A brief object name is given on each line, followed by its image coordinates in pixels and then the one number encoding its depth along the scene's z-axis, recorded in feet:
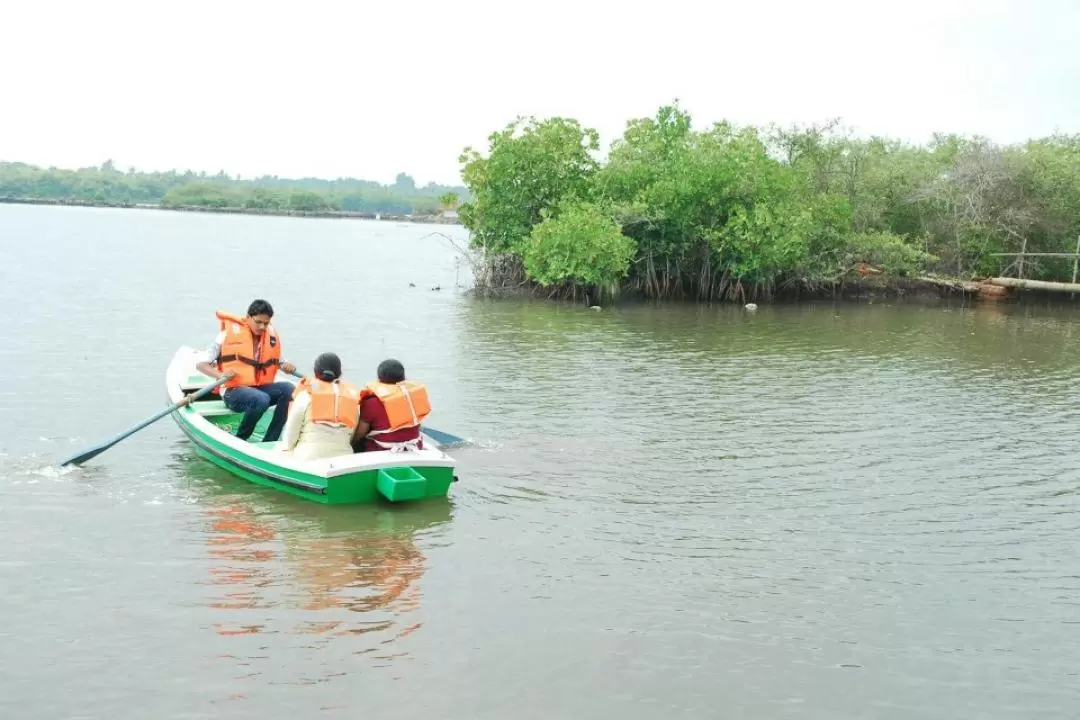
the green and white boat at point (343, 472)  35.01
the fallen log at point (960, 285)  132.26
